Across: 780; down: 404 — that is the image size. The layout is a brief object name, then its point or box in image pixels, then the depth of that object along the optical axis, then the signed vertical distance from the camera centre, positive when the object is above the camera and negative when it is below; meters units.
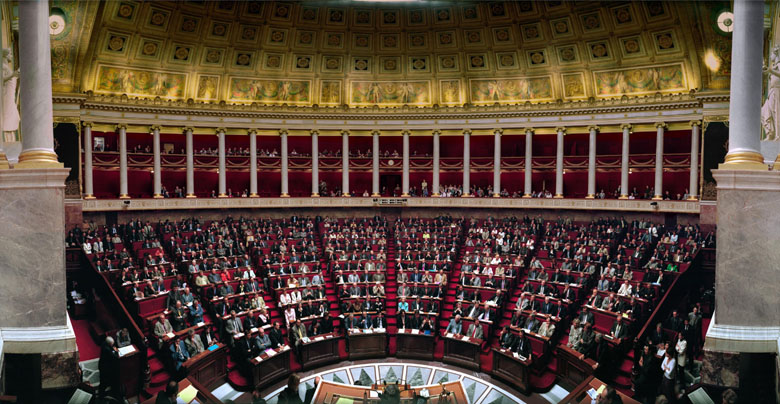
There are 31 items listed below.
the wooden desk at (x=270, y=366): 13.34 -5.25
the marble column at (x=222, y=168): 28.33 +1.38
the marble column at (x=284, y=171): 29.45 +1.28
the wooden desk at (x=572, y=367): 12.37 -4.89
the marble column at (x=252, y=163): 28.81 +1.75
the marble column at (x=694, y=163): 24.39 +1.45
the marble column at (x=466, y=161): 29.70 +1.89
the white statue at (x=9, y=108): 9.74 +1.78
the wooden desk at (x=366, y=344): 15.80 -5.30
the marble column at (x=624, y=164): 26.39 +1.53
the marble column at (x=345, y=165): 30.35 +1.70
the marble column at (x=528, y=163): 28.64 +1.73
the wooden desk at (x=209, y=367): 12.36 -4.92
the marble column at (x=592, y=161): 27.11 +1.74
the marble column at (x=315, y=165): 29.95 +1.69
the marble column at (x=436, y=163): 30.30 +1.83
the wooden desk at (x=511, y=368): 13.30 -5.32
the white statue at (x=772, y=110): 9.59 +1.73
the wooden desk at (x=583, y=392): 9.59 -4.28
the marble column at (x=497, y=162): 29.05 +1.82
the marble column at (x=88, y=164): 24.80 +1.46
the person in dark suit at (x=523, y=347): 13.58 -4.66
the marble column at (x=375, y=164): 30.16 +1.75
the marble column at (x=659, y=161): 25.53 +1.64
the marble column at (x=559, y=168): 28.00 +1.38
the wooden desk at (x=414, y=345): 15.80 -5.32
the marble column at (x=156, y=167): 26.81 +1.40
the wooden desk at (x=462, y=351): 14.86 -5.30
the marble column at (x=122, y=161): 25.89 +1.69
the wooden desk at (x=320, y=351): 14.90 -5.28
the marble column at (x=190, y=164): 27.61 +1.63
